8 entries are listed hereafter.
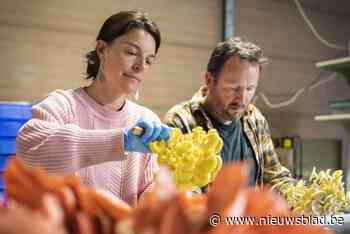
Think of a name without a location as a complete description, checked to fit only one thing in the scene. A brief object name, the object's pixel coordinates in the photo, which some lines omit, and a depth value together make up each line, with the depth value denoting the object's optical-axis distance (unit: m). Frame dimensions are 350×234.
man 1.29
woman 0.83
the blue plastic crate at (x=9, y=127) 1.79
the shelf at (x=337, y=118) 2.32
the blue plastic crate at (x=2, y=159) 1.80
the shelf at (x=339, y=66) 2.34
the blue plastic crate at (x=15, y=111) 1.79
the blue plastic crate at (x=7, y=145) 1.80
